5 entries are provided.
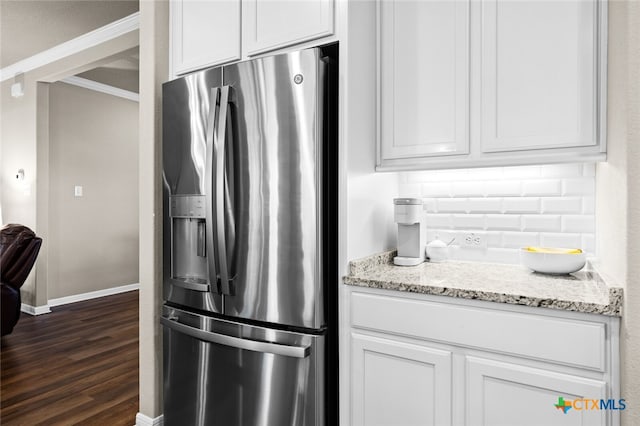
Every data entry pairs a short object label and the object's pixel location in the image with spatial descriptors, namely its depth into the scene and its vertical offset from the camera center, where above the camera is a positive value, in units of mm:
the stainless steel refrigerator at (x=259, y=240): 1531 -133
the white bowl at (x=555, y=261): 1540 -210
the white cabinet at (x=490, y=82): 1470 +525
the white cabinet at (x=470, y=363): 1176 -524
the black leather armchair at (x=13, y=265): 3367 -508
